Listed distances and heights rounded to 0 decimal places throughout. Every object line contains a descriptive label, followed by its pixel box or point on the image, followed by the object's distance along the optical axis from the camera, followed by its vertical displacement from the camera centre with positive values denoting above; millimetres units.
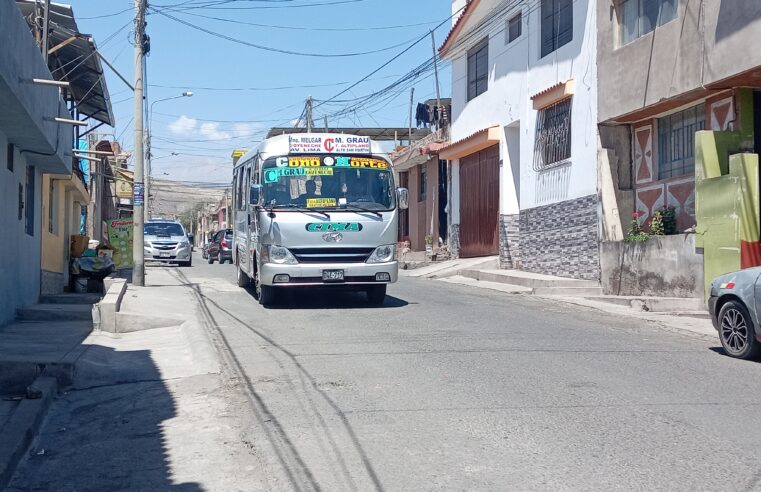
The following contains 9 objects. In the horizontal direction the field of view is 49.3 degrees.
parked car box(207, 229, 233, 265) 36000 +156
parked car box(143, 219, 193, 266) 31250 +179
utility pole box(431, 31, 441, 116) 30206 +6570
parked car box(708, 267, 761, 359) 9164 -708
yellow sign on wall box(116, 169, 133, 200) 48000 +3568
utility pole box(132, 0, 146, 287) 18641 +1494
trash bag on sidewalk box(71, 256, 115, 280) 18547 -338
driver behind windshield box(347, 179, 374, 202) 13961 +983
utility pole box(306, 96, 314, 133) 39688 +6539
